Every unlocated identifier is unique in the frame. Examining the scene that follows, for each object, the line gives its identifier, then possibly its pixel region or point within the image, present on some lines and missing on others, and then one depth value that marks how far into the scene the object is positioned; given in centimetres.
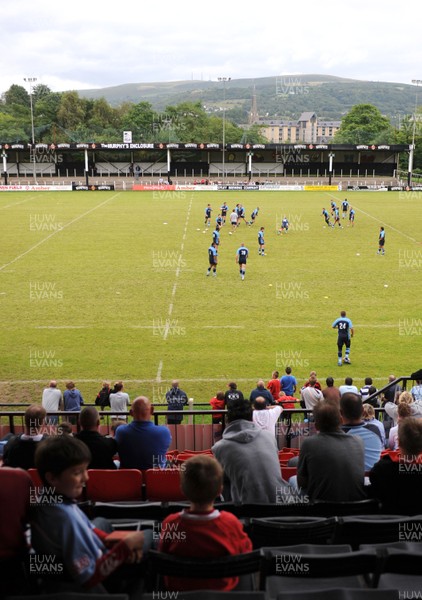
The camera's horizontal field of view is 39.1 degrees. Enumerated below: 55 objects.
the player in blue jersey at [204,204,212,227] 3700
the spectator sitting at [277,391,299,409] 1042
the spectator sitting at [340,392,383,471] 571
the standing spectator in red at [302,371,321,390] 1090
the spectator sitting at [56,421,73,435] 641
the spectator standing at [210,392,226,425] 999
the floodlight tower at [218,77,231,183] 6735
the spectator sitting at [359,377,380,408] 1054
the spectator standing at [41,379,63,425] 1059
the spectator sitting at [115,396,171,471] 597
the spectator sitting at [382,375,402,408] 1051
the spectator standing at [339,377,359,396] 1037
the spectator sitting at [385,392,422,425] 745
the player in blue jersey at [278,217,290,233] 3478
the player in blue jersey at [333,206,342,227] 3712
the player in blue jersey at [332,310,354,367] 1427
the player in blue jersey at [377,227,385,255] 2750
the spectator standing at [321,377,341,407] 840
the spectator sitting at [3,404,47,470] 557
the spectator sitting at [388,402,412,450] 667
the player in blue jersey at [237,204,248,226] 3693
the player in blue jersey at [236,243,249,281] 2244
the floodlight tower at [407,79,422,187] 7412
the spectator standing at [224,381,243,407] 963
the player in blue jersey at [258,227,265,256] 2748
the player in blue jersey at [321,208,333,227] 3713
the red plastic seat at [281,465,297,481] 583
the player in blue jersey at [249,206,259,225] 3773
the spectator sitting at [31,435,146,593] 344
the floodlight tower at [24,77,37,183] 6494
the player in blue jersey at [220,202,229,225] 3730
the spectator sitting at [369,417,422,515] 446
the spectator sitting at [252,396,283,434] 737
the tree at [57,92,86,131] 13112
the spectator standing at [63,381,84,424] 1062
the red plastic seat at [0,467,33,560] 352
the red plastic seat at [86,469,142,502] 548
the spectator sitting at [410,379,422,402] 891
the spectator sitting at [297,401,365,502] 475
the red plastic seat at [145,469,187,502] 555
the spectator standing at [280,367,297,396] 1190
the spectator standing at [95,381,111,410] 1095
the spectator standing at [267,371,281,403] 1157
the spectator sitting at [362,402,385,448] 687
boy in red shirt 354
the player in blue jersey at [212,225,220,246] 2562
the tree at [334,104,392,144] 12562
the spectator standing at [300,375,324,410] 988
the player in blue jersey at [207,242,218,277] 2281
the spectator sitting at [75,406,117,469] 578
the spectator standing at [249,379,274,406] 1003
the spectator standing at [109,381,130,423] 1045
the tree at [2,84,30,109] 15500
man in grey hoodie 482
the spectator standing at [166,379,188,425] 1058
